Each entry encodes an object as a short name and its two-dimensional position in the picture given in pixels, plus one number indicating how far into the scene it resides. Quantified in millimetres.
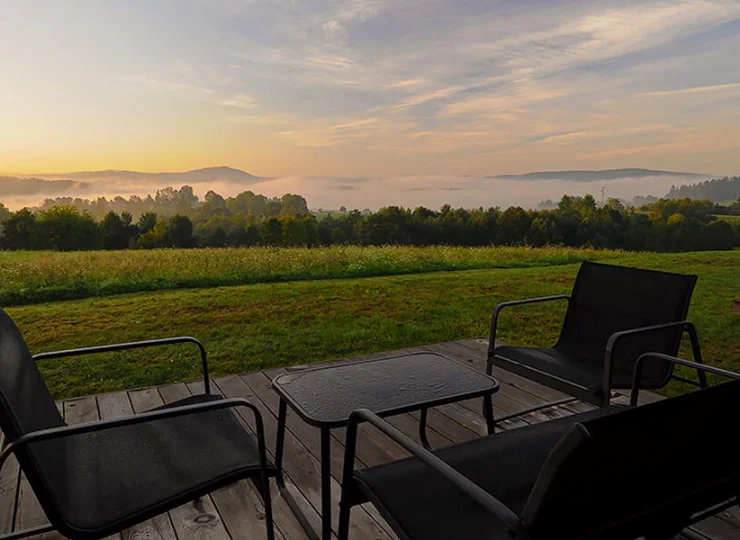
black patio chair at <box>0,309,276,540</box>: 1190
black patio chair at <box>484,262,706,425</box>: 2186
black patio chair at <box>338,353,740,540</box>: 876
